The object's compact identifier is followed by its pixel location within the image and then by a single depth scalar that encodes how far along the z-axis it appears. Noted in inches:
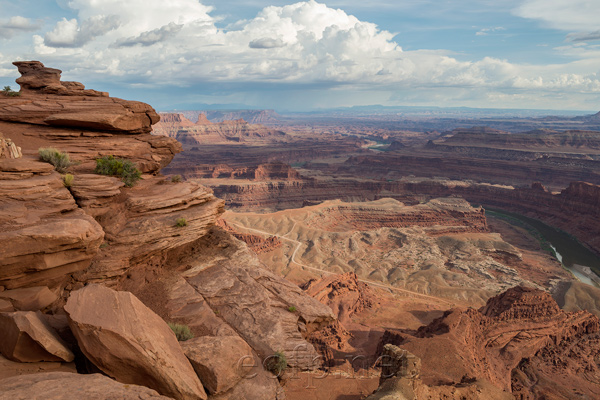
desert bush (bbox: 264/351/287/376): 408.5
